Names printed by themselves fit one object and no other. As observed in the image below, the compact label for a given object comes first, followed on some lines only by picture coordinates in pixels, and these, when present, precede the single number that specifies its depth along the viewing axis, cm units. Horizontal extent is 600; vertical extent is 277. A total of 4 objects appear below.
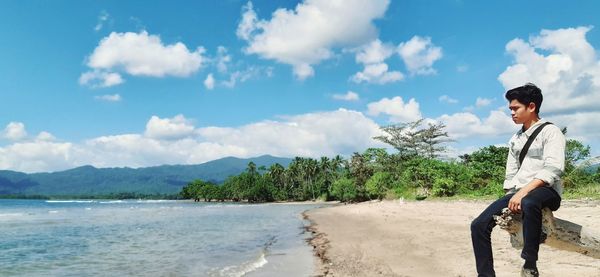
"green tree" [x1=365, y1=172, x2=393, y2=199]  6854
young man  363
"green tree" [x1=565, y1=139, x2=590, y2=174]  3114
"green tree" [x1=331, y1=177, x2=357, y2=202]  8198
